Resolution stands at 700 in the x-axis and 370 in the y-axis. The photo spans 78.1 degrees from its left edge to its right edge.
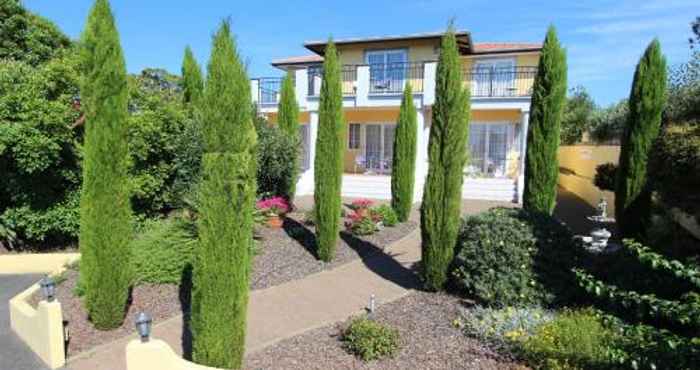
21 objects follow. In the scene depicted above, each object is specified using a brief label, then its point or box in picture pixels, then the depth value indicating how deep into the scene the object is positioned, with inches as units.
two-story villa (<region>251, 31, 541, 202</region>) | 707.4
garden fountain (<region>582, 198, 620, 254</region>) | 320.2
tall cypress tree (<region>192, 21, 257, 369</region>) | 174.9
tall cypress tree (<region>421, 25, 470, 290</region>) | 277.9
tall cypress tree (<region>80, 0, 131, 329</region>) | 244.2
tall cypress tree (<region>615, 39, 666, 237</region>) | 366.3
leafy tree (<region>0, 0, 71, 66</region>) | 598.2
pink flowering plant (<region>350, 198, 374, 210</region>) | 455.8
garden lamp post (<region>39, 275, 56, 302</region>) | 224.8
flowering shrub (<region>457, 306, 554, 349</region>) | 205.0
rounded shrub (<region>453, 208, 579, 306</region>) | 240.5
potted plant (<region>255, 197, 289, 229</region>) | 420.2
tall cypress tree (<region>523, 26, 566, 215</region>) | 393.4
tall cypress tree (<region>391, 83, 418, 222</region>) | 518.3
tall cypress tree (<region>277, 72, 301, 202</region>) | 610.5
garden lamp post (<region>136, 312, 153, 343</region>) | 173.5
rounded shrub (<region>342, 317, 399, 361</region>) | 201.0
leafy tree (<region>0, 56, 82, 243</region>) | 392.5
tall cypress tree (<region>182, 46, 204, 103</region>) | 607.2
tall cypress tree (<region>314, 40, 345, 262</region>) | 348.5
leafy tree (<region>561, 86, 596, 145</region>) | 1417.3
